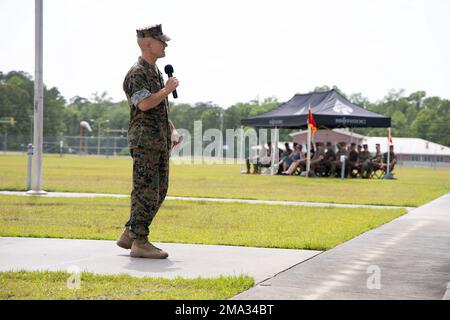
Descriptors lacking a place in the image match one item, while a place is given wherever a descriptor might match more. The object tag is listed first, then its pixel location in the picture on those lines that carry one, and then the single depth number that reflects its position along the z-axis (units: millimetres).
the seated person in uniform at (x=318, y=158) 31484
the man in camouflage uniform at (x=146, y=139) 6992
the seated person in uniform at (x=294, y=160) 33212
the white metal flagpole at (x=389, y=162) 32344
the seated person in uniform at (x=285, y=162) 33938
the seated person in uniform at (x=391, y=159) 33500
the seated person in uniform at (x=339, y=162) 31562
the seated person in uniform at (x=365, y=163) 32281
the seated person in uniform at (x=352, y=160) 31906
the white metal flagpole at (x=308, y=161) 30547
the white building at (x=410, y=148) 106906
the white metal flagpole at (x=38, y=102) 16578
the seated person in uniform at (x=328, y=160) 31469
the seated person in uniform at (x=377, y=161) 33288
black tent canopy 30438
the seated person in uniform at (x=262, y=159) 34781
